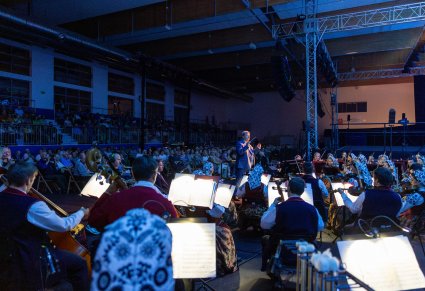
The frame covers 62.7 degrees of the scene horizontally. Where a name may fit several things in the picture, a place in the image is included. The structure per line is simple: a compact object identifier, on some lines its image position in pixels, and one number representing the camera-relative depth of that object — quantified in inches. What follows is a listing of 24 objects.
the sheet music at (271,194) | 175.7
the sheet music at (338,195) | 187.0
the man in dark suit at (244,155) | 296.8
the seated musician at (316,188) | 203.2
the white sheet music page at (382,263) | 90.6
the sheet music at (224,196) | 183.9
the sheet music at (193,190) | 159.2
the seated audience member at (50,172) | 366.3
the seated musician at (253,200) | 219.5
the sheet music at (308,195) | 172.1
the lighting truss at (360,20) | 380.8
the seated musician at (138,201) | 92.8
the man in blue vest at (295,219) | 127.1
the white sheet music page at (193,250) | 100.4
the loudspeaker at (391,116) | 594.4
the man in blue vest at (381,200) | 138.6
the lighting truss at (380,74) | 668.1
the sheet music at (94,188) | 185.3
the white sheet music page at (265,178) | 224.1
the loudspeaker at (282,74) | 473.1
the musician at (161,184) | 209.9
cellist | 99.4
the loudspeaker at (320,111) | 731.1
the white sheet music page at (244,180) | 227.9
